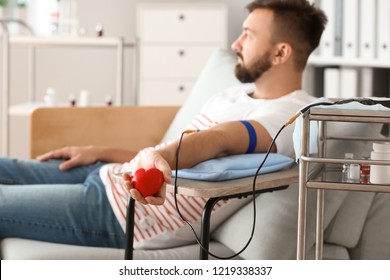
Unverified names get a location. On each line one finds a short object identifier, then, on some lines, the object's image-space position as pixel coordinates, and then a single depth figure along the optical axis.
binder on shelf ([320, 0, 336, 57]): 5.10
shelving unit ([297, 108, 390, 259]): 2.09
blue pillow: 2.46
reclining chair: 2.86
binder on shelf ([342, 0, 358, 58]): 4.82
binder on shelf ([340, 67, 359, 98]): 4.86
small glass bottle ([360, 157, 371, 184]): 2.30
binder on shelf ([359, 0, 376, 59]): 4.61
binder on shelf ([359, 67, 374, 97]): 4.71
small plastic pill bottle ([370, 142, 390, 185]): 2.18
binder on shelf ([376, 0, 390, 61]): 4.41
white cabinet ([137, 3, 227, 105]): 7.32
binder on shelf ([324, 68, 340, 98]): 5.06
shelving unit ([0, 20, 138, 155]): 5.83
